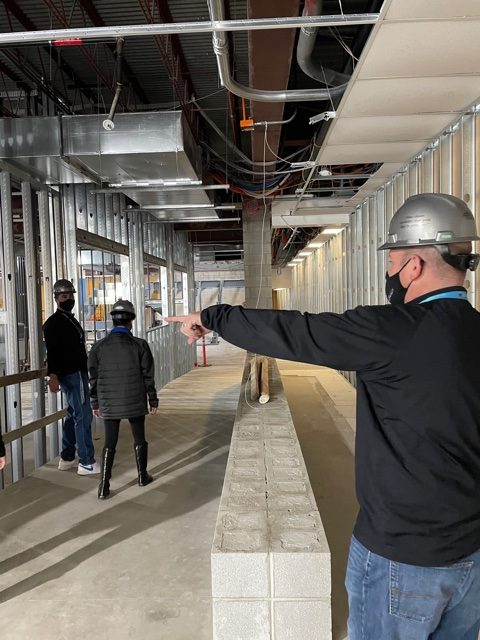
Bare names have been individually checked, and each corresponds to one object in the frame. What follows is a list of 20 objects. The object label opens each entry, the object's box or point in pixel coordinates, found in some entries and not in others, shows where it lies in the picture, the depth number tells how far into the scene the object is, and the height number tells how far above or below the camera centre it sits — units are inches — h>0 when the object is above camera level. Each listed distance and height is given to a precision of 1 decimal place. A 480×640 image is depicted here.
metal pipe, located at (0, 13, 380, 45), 84.5 +50.3
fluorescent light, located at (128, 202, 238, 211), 246.6 +50.9
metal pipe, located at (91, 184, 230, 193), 197.0 +48.3
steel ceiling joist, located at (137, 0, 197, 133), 136.6 +85.5
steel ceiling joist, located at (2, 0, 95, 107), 141.0 +92.8
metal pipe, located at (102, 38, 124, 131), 126.6 +59.6
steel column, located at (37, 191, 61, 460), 188.5 +15.9
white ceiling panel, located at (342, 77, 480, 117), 110.0 +50.1
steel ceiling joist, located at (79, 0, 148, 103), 142.1 +93.1
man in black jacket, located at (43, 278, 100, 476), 168.7 -22.5
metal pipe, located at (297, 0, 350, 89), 111.8 +62.1
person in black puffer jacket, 150.0 -23.6
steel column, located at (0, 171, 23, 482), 162.1 -6.9
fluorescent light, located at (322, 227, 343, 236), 342.6 +51.2
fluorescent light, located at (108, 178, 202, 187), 189.6 +49.1
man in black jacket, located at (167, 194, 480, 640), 44.2 -11.9
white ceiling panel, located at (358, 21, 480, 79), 88.0 +49.8
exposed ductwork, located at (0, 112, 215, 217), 148.2 +51.8
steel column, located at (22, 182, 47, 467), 179.4 -3.4
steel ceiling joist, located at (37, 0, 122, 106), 120.6 +79.6
